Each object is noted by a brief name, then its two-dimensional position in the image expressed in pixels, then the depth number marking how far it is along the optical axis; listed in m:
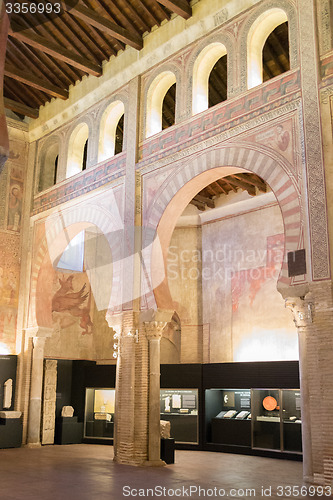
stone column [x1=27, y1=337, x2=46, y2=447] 13.40
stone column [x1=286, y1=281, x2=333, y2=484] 7.44
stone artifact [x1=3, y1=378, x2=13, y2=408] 13.57
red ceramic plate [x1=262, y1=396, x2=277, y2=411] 12.32
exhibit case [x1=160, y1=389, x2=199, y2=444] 13.38
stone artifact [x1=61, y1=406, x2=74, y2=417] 14.60
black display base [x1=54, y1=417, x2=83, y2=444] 14.09
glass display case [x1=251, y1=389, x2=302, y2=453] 11.80
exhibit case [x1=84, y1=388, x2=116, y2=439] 14.27
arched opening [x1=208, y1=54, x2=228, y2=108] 12.84
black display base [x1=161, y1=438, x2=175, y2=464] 10.16
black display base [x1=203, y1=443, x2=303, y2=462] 11.48
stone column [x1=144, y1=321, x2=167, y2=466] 10.00
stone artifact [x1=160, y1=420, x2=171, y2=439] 10.77
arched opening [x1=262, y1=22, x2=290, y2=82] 11.74
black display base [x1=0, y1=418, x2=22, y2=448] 12.88
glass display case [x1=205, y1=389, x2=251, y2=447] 12.91
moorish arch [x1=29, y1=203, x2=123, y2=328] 11.49
